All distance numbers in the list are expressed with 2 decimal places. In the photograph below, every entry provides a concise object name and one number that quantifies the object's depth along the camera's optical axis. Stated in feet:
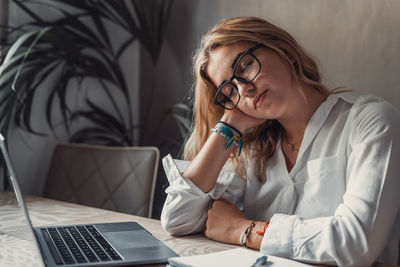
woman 3.63
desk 3.63
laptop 3.43
